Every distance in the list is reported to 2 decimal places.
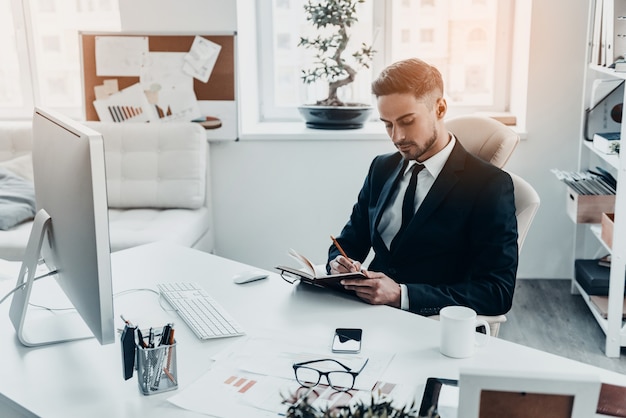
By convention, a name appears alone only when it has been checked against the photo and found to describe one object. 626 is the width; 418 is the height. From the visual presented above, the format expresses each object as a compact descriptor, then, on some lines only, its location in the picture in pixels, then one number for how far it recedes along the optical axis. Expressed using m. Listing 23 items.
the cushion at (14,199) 3.27
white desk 1.39
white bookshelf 2.80
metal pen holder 1.39
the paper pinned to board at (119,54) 3.67
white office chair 2.01
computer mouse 1.98
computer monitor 1.32
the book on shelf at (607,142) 2.96
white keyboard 1.66
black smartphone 1.54
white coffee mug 1.49
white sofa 3.55
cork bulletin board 3.66
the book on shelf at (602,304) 3.02
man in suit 1.91
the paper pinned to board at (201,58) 3.63
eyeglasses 1.39
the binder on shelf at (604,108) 3.22
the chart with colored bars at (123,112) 3.72
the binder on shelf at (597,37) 3.22
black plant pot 3.68
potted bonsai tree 3.60
